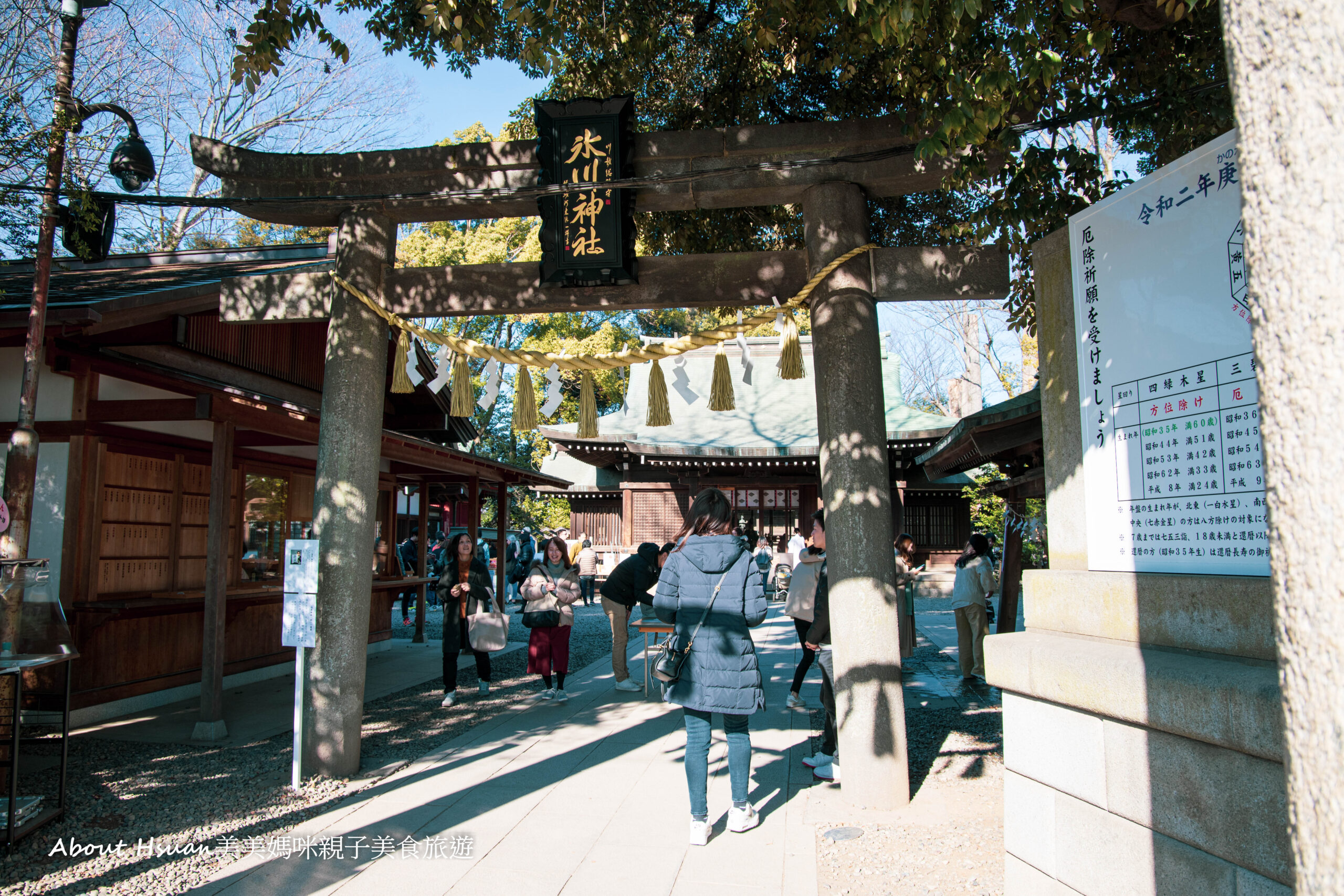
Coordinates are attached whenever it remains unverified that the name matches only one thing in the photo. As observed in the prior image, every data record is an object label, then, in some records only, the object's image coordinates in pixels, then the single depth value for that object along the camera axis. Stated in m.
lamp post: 4.73
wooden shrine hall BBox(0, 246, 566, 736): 6.44
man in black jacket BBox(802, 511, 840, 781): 5.23
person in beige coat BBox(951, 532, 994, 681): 8.34
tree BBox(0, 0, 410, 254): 5.88
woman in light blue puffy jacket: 4.00
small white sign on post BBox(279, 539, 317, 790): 5.05
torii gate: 4.69
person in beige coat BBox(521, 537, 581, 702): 7.40
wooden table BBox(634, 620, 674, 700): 7.80
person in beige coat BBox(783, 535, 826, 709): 6.16
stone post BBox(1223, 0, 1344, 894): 1.17
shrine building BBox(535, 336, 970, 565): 16.77
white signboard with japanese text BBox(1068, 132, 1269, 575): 2.42
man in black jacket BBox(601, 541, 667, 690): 7.64
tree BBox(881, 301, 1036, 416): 19.47
